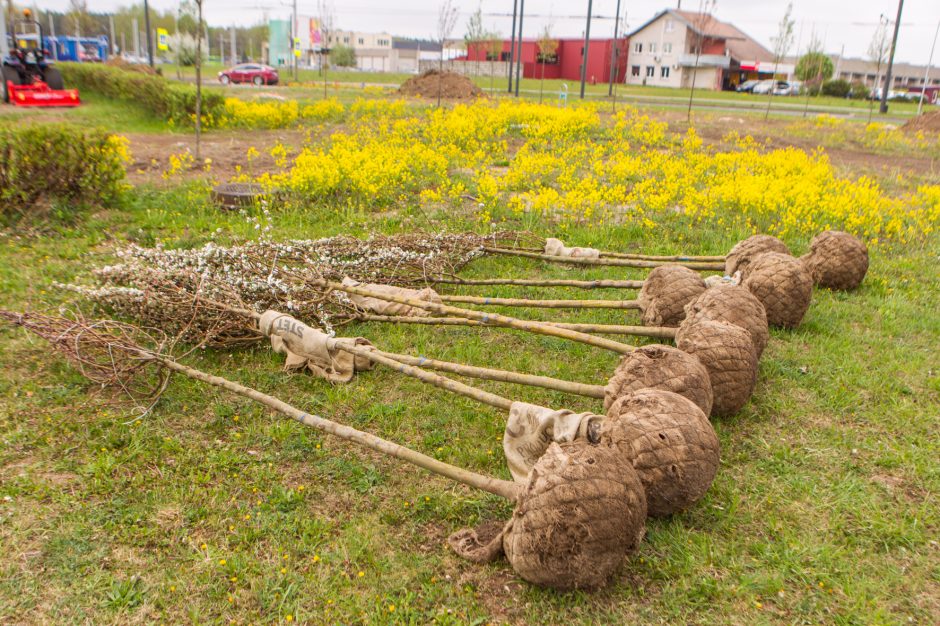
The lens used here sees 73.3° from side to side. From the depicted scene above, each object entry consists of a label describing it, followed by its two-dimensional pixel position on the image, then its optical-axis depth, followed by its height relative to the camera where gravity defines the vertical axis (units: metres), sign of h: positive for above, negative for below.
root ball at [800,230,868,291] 5.64 -0.94
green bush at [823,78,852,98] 40.59 +3.96
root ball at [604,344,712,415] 3.17 -1.14
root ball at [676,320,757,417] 3.47 -1.12
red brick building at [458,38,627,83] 51.50 +6.48
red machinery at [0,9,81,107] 17.52 +0.90
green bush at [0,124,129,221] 6.99 -0.61
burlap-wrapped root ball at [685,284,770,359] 3.87 -0.98
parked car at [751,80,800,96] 43.59 +4.07
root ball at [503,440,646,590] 2.38 -1.40
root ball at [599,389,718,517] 2.72 -1.28
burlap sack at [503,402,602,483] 2.99 -1.37
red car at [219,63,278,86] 34.12 +2.40
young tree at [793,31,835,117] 24.56 +4.23
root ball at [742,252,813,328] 4.64 -0.98
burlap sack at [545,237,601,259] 5.98 -1.05
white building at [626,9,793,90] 51.25 +7.20
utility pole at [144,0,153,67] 29.89 +3.82
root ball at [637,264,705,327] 4.36 -1.01
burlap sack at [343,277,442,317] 4.96 -1.34
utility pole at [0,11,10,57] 19.99 +2.22
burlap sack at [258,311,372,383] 4.11 -1.43
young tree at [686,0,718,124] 16.95 +3.39
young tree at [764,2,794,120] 20.75 +3.56
